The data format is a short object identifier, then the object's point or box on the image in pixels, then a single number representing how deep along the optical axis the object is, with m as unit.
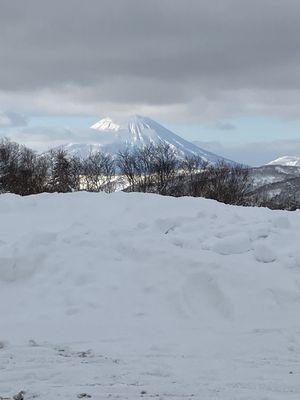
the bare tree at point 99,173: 45.69
